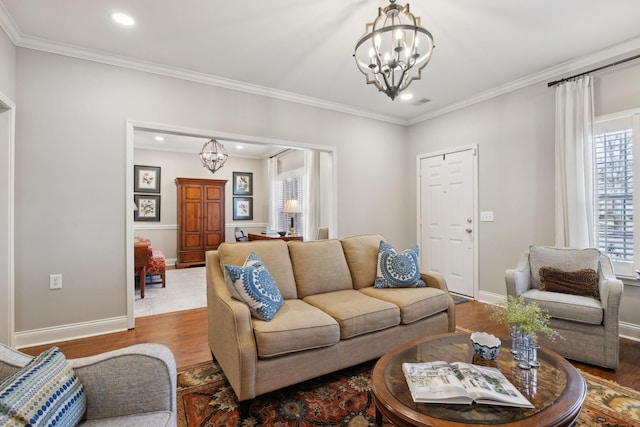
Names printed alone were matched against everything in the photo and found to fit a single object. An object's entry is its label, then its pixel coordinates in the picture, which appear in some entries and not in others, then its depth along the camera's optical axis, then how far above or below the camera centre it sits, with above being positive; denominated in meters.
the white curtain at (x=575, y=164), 2.98 +0.51
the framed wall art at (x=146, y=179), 6.72 +0.88
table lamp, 5.89 +0.18
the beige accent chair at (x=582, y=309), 2.19 -0.70
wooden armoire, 6.75 +0.00
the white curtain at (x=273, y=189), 7.38 +0.70
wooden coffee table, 1.12 -0.73
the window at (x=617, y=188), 2.79 +0.25
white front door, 4.16 -0.01
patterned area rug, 1.70 -1.12
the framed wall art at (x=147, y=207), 6.78 +0.26
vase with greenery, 1.46 -0.54
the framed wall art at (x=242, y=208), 7.84 +0.25
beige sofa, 1.75 -0.65
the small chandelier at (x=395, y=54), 1.88 +1.05
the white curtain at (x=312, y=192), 5.61 +0.47
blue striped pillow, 0.81 -0.50
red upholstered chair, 4.21 -0.74
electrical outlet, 2.81 -0.57
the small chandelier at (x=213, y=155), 6.07 +1.26
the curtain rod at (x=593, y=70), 2.74 +1.39
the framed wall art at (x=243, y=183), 7.81 +0.89
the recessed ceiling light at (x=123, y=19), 2.40 +1.58
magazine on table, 1.20 -0.70
